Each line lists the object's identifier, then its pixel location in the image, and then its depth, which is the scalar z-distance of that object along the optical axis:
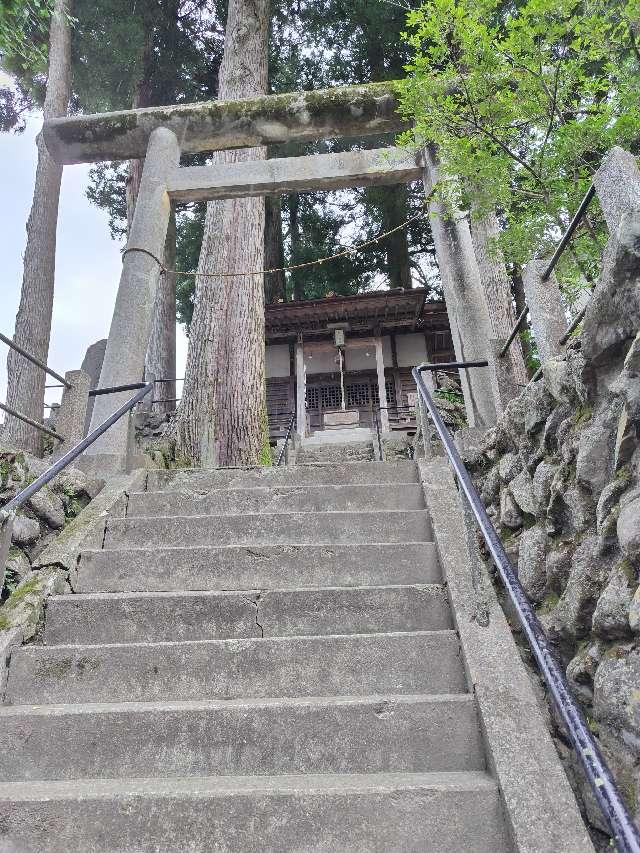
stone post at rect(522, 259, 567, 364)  3.13
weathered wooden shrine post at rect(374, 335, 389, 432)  12.85
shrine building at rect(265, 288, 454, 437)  13.23
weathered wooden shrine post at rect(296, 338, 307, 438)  13.36
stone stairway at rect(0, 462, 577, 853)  1.60
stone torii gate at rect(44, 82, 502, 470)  4.88
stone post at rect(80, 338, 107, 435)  12.88
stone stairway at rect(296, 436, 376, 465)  10.11
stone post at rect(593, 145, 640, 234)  2.24
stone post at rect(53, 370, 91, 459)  4.46
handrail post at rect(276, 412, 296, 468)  8.63
